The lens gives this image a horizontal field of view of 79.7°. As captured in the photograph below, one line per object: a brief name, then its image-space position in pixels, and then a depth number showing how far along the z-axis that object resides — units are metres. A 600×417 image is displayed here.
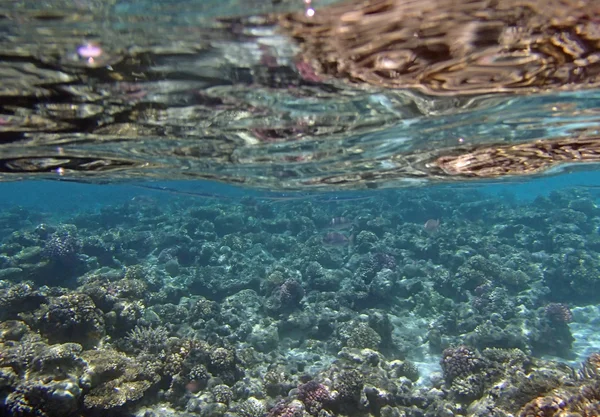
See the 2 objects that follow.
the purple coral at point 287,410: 8.50
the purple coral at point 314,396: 8.88
